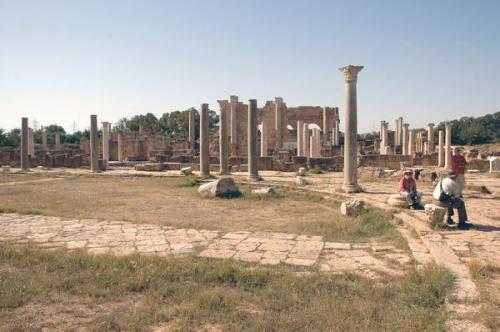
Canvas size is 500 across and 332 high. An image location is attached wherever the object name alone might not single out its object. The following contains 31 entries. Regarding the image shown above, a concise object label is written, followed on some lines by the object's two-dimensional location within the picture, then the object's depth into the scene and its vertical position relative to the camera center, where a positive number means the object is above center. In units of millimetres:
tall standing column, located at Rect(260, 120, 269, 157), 29000 +832
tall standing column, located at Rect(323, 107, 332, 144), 37103 +2542
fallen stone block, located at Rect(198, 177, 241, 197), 11914 -1070
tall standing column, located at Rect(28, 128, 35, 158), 30950 +648
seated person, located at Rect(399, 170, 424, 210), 8750 -868
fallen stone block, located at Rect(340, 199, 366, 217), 8797 -1199
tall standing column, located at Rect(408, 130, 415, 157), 28170 +584
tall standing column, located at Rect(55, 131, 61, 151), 38656 +1060
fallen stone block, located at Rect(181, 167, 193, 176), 20061 -919
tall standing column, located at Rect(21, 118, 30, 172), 23734 +141
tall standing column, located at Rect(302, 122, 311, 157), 28203 +851
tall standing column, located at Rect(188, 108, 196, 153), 37625 +2036
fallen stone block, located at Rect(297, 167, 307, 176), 19372 -954
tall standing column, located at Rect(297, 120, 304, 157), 27891 +935
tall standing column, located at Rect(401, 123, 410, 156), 28755 +877
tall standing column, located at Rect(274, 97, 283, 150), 34812 +2861
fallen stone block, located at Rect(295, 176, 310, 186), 14644 -1072
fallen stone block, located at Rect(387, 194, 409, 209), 8906 -1085
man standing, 9234 -249
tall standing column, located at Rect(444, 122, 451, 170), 22864 +190
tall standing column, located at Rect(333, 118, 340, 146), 38259 +1635
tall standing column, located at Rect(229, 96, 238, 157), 30031 +1493
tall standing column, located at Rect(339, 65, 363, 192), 12141 +744
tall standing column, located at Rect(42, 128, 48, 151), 38203 +1055
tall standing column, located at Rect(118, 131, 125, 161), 33912 +683
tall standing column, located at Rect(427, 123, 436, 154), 29831 +758
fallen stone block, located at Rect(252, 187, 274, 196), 11905 -1142
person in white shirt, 6855 -786
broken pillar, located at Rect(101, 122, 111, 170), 30023 +974
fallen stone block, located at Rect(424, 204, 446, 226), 6878 -1047
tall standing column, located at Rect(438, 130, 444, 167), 23953 -153
